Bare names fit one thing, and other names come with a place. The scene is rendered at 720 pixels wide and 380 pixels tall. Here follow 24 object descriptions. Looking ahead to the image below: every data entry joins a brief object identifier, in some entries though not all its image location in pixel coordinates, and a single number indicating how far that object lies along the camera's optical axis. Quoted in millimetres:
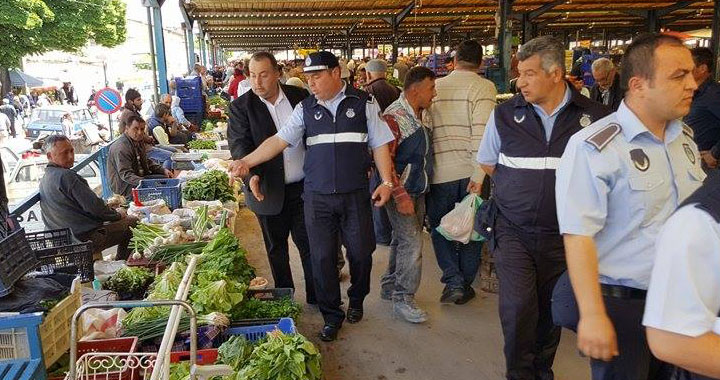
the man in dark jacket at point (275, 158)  3855
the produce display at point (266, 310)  3508
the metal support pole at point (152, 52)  9984
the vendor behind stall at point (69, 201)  4637
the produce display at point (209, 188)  5820
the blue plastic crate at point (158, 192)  5621
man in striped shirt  4148
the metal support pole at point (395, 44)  16148
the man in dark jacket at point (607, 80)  6523
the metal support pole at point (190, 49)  16509
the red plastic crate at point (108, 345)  2875
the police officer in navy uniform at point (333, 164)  3596
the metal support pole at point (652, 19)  15437
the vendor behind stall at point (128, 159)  6195
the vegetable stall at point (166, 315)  2551
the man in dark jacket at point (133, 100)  8062
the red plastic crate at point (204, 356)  2955
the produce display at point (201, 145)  8799
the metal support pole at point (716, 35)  11195
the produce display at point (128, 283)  3851
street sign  9117
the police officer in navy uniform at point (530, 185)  2729
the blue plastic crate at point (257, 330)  3254
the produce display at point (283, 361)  2697
